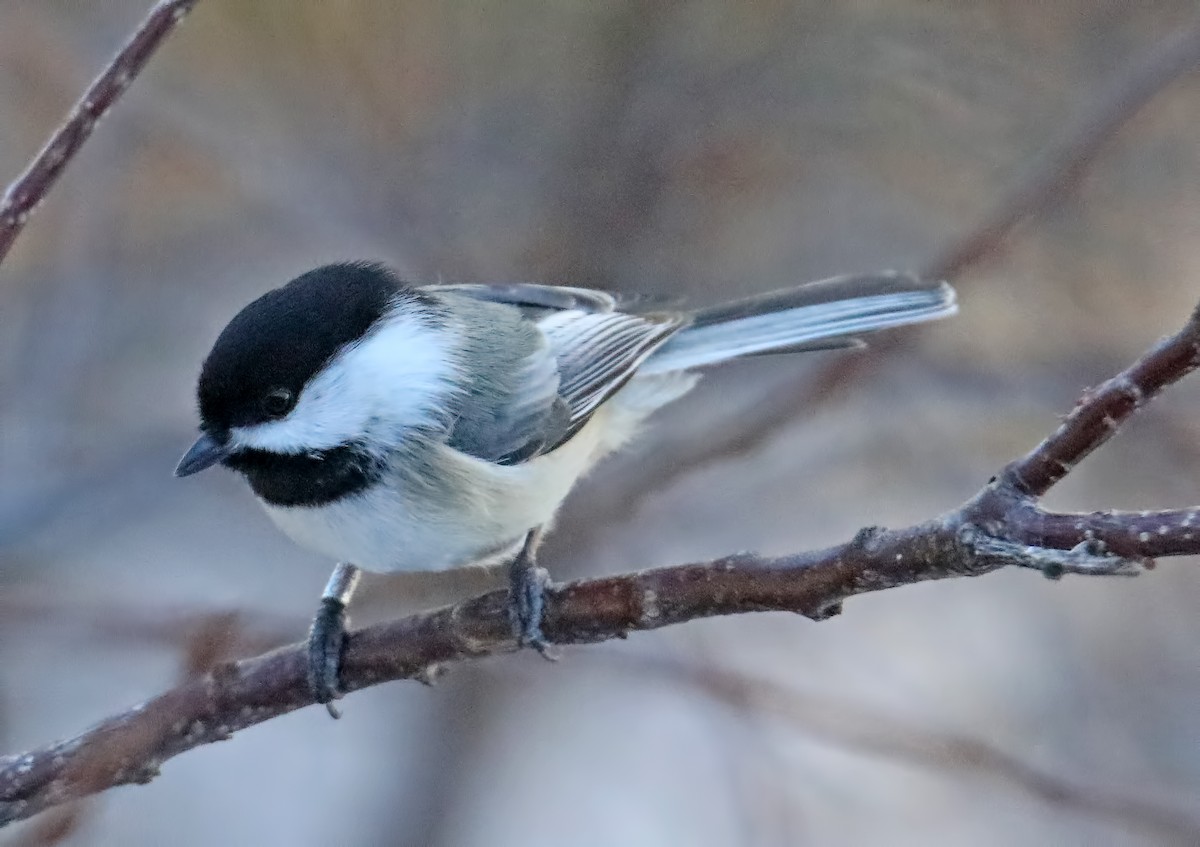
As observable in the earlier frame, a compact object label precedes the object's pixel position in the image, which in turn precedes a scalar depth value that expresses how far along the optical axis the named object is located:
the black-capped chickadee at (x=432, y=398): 3.07
